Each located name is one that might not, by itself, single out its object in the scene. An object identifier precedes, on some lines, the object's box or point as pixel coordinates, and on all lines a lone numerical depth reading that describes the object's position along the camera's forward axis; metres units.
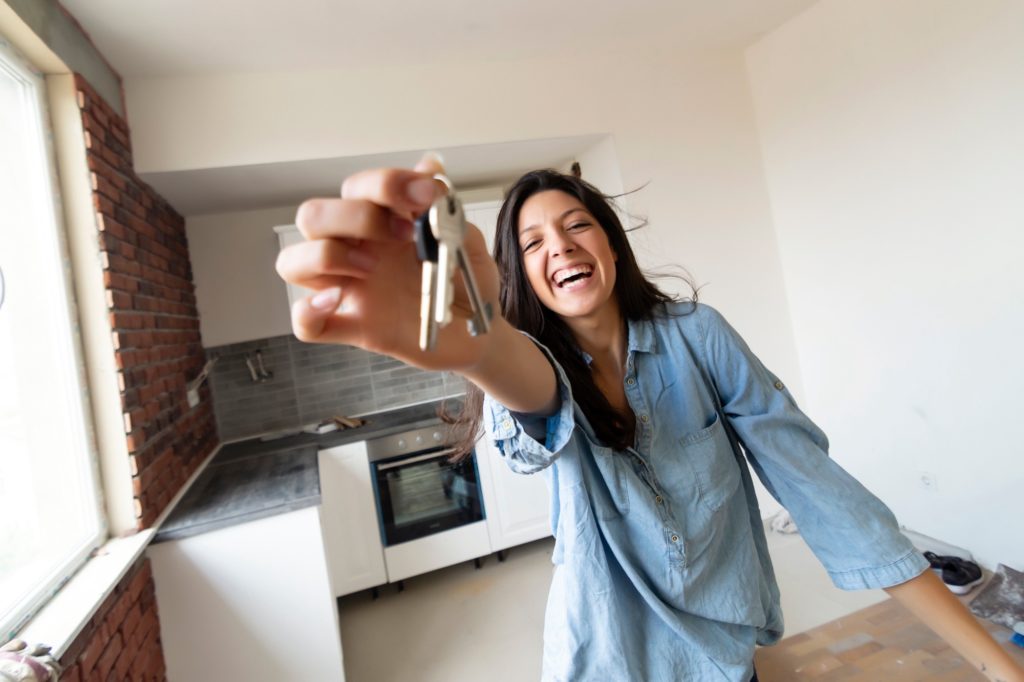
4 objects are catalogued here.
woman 0.78
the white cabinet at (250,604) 1.87
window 1.41
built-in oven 2.89
